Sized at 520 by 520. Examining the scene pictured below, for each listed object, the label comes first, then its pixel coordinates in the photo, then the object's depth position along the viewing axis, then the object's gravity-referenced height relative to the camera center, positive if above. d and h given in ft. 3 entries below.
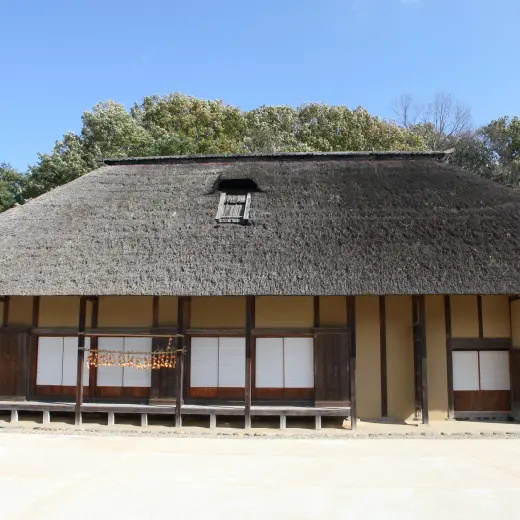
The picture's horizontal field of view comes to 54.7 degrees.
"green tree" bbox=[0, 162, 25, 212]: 84.48 +25.31
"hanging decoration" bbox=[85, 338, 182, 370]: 36.88 -1.75
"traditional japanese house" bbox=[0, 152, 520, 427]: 34.73 +2.43
